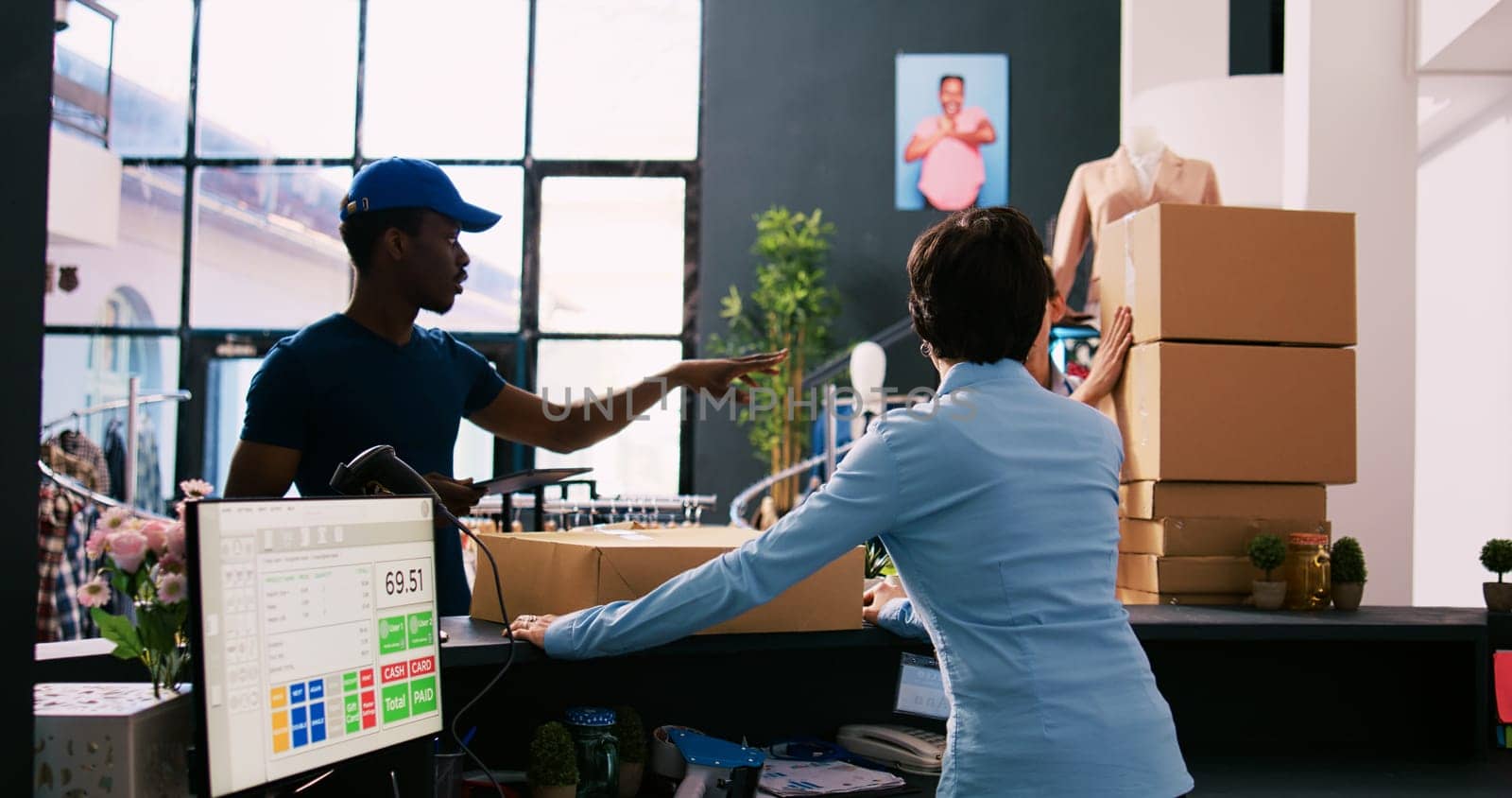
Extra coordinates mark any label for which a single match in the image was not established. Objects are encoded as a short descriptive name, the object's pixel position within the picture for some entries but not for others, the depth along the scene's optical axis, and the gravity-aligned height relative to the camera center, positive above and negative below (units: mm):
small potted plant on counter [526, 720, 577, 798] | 1604 -445
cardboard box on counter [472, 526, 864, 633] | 1616 -205
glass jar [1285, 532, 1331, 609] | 2236 -247
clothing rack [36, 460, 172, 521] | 4828 -295
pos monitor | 1094 -208
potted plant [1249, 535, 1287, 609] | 2223 -227
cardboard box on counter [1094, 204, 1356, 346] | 2318 +303
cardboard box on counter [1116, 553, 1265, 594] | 2320 -261
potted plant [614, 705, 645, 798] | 1729 -458
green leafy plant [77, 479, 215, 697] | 1241 -182
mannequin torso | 3604 +746
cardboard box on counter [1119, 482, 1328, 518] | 2348 -123
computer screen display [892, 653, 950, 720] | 1892 -396
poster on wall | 7766 +1885
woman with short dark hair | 1276 -122
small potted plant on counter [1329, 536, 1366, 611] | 2240 -246
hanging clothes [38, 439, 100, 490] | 5523 -238
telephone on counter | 1850 -482
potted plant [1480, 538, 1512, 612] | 2240 -230
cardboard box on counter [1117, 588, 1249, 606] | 2314 -306
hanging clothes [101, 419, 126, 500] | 7578 -281
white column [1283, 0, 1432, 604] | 3877 +838
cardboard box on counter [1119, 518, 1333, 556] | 2330 -186
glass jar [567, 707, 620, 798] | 1664 -444
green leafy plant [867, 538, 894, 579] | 2258 -243
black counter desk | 1855 -416
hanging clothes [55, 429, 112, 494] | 5992 -192
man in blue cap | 1932 +87
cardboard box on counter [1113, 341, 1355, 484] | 2326 +43
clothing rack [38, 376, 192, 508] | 5465 -46
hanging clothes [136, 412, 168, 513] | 7992 -384
